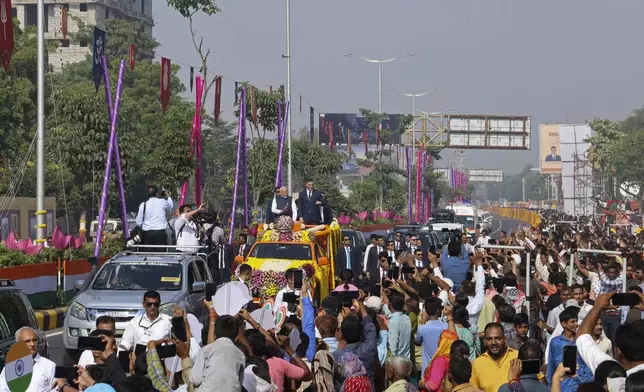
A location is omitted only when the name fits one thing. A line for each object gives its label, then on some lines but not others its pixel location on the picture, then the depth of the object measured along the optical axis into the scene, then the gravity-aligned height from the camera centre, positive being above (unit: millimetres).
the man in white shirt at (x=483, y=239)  31525 -1283
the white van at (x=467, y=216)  65438 -1448
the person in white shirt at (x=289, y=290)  14361 -1167
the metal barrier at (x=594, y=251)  14559 -976
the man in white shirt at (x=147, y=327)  11750 -1219
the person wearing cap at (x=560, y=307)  13766 -1269
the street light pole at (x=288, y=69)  50750 +4531
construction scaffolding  115688 +13
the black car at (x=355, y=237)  29758 -1163
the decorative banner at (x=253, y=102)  48719 +3140
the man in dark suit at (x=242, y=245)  27969 -1247
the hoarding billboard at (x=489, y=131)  105250 +4311
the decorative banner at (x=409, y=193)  81062 -383
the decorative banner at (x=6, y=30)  27984 +3361
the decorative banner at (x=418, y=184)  87062 +168
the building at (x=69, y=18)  131125 +17396
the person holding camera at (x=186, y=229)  21484 -651
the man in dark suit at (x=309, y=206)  24953 -342
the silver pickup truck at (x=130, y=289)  16766 -1300
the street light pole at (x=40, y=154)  27219 +733
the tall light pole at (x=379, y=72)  87625 +7560
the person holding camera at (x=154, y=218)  21422 -465
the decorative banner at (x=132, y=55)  42125 +4277
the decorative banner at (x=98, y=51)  28875 +2989
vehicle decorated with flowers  20625 -1130
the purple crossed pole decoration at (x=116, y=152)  29359 +822
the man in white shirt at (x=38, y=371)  9062 -1238
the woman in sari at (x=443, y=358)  9586 -1347
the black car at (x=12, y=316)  12227 -1179
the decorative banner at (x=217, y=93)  42906 +3025
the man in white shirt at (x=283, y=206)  24922 -339
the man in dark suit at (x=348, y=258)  24938 -1349
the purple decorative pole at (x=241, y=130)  38594 +1707
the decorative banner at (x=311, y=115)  66312 +3595
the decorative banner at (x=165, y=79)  36625 +3027
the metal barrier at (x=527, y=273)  16884 -1112
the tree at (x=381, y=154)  87438 +2210
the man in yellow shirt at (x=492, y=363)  9617 -1286
